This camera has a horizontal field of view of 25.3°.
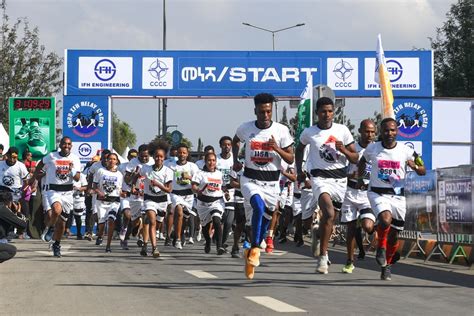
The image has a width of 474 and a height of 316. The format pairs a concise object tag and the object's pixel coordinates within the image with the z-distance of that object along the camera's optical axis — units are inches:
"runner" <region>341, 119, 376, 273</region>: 554.0
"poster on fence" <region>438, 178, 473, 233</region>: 611.2
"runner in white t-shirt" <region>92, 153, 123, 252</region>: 768.3
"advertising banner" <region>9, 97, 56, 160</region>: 1153.4
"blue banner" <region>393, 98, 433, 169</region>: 1144.7
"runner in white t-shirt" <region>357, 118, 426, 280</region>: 484.7
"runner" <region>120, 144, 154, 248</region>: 728.3
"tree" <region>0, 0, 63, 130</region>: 1974.7
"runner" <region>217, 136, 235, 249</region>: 754.8
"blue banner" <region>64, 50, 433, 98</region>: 1125.1
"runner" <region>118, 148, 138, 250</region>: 763.5
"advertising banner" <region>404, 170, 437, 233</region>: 671.8
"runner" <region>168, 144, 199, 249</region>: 775.7
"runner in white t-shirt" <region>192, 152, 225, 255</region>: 727.1
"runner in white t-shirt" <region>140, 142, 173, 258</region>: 685.9
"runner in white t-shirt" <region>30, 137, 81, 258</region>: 657.6
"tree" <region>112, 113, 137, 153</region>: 4104.3
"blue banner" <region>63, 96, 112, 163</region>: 1137.4
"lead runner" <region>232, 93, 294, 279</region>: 475.8
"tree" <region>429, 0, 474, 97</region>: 2864.2
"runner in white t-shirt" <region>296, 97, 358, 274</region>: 493.7
